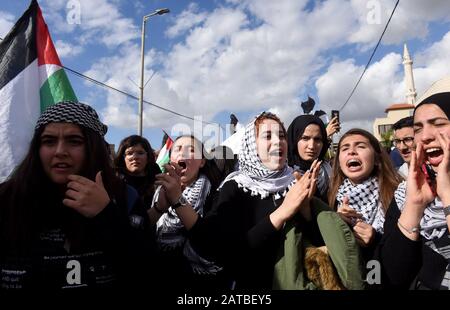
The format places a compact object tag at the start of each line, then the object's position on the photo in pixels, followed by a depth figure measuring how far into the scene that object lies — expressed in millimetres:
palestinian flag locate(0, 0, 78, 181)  2486
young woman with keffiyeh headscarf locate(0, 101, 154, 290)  1427
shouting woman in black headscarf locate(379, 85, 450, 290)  1560
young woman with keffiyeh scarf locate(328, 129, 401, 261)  2328
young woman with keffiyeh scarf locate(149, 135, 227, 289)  2244
